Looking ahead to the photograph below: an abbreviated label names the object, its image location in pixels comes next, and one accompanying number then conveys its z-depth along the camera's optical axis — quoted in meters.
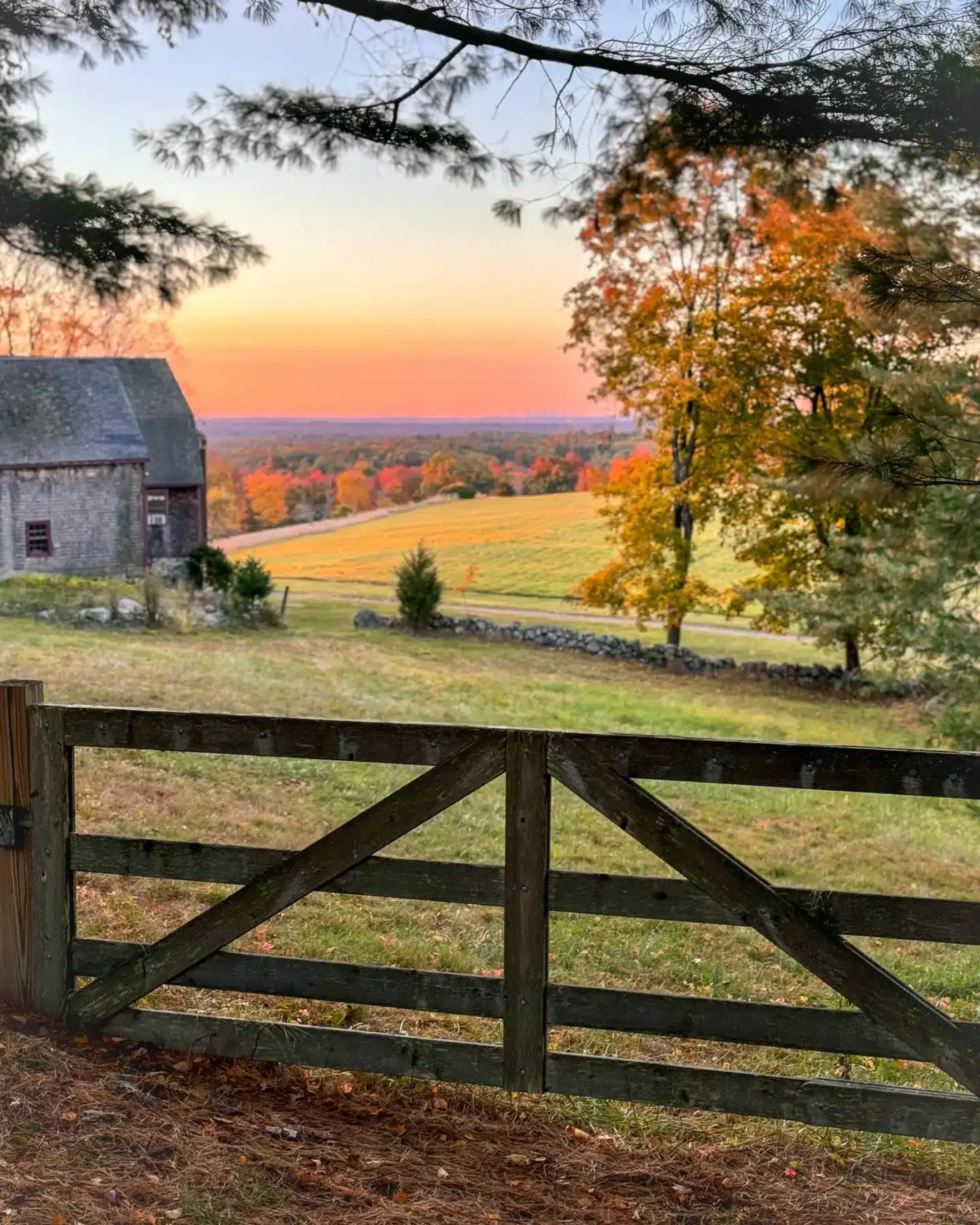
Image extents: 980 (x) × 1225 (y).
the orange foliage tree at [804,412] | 19.28
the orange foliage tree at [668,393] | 21.22
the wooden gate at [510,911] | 3.15
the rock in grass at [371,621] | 25.98
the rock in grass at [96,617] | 20.84
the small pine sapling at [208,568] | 27.31
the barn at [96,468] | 26.25
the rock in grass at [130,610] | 21.16
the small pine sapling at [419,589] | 24.78
